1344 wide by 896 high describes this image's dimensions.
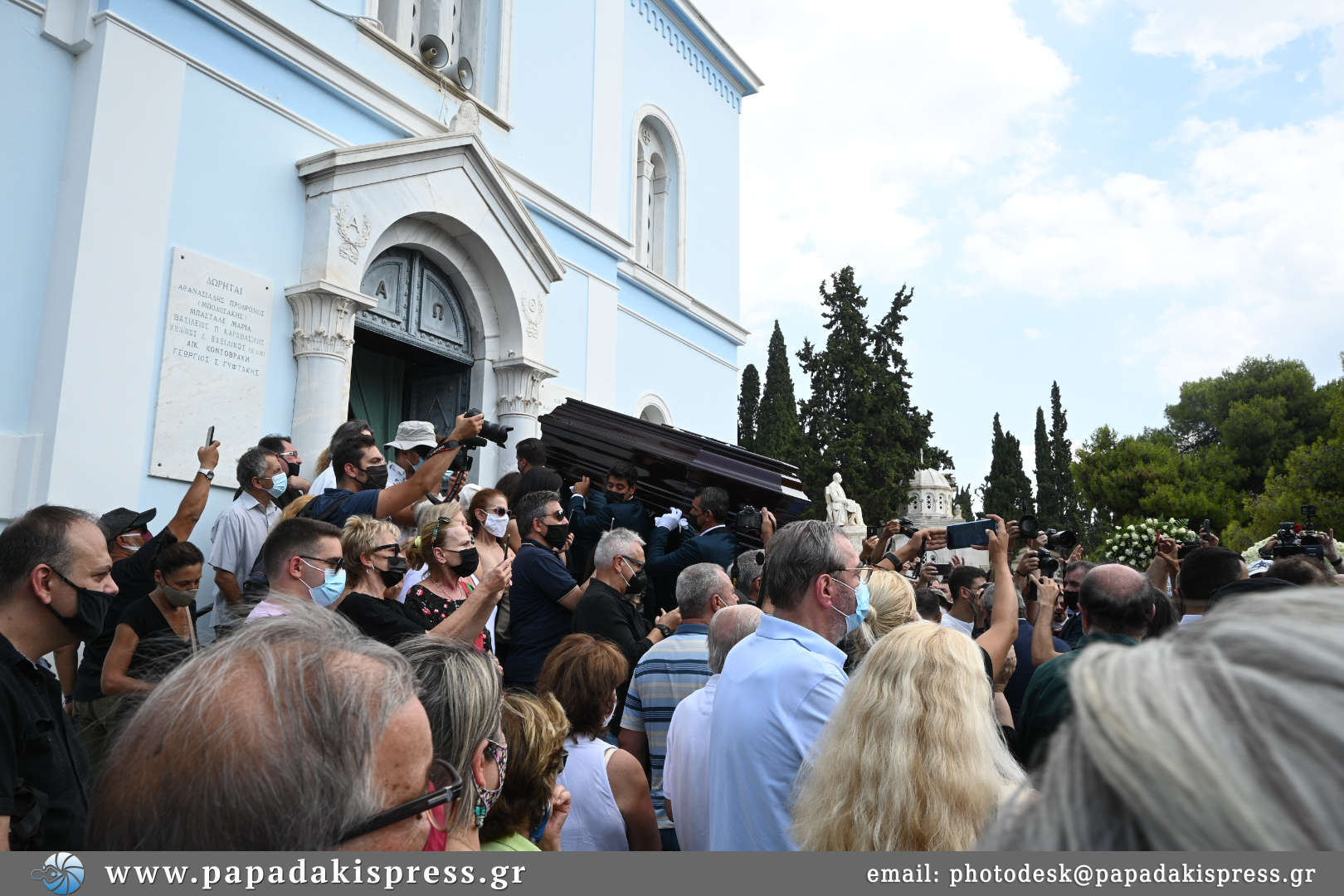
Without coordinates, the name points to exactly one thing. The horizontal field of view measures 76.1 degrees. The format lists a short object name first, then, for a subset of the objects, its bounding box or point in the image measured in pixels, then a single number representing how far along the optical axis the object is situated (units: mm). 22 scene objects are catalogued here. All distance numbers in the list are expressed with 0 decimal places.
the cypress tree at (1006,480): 41750
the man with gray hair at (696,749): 3256
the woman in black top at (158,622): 3832
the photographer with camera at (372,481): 4566
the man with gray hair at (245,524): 5031
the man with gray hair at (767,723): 2539
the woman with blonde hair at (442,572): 4016
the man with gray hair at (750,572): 5680
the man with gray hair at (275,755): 1193
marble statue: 20484
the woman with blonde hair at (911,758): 2102
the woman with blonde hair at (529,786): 2404
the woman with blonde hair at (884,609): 4262
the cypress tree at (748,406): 37656
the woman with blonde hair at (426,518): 4336
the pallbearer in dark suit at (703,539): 5926
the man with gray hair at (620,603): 4629
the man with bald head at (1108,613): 3371
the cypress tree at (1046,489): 43188
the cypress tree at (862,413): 25828
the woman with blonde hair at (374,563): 3770
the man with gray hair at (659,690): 3848
